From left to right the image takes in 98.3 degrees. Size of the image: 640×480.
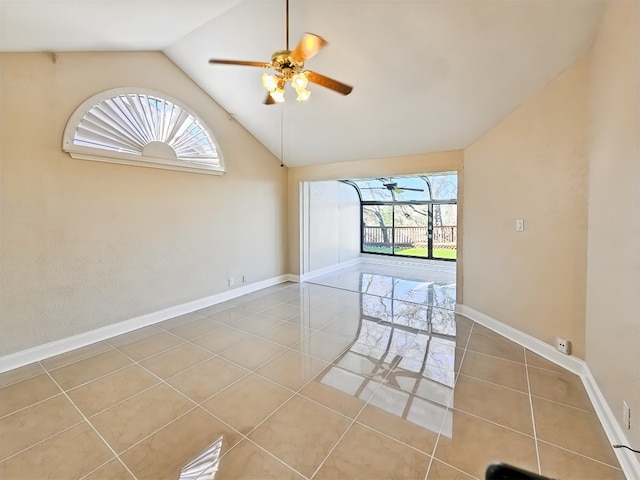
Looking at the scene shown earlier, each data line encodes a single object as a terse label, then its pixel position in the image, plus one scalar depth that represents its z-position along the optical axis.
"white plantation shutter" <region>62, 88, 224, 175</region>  2.88
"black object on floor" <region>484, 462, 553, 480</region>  0.59
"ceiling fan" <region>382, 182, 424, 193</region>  6.86
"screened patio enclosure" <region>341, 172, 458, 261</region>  7.04
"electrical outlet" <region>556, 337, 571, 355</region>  2.46
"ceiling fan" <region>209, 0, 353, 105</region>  1.98
